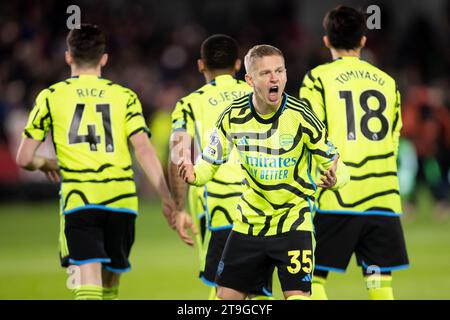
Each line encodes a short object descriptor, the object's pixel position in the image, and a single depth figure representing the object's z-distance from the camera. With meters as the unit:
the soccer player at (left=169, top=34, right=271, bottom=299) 15.23
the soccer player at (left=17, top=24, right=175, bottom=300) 14.64
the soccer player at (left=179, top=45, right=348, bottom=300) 12.64
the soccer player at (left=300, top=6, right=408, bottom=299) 15.27
